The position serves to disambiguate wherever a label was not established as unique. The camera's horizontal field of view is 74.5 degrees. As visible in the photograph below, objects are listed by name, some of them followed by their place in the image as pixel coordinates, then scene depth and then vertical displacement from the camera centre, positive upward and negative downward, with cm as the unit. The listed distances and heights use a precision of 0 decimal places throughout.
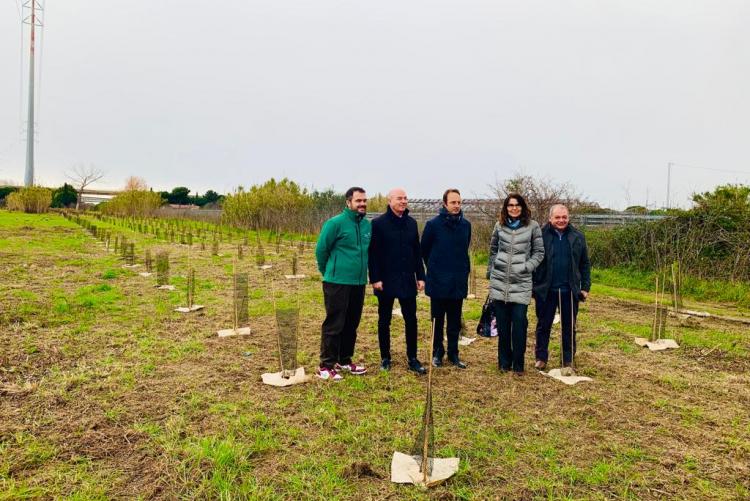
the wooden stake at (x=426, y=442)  253 -111
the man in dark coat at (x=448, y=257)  420 -22
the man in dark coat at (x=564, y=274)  434 -34
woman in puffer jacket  415 -27
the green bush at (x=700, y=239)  984 +1
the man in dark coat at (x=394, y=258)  407 -24
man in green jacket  396 -33
